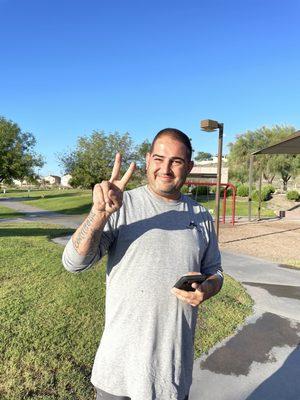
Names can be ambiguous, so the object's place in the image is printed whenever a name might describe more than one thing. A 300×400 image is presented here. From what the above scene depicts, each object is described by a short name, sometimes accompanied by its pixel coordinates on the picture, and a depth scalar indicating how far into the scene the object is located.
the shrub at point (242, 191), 32.19
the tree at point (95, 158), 28.72
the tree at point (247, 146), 42.56
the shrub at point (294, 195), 28.11
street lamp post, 8.61
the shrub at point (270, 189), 30.02
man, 1.64
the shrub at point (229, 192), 33.44
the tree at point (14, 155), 21.25
